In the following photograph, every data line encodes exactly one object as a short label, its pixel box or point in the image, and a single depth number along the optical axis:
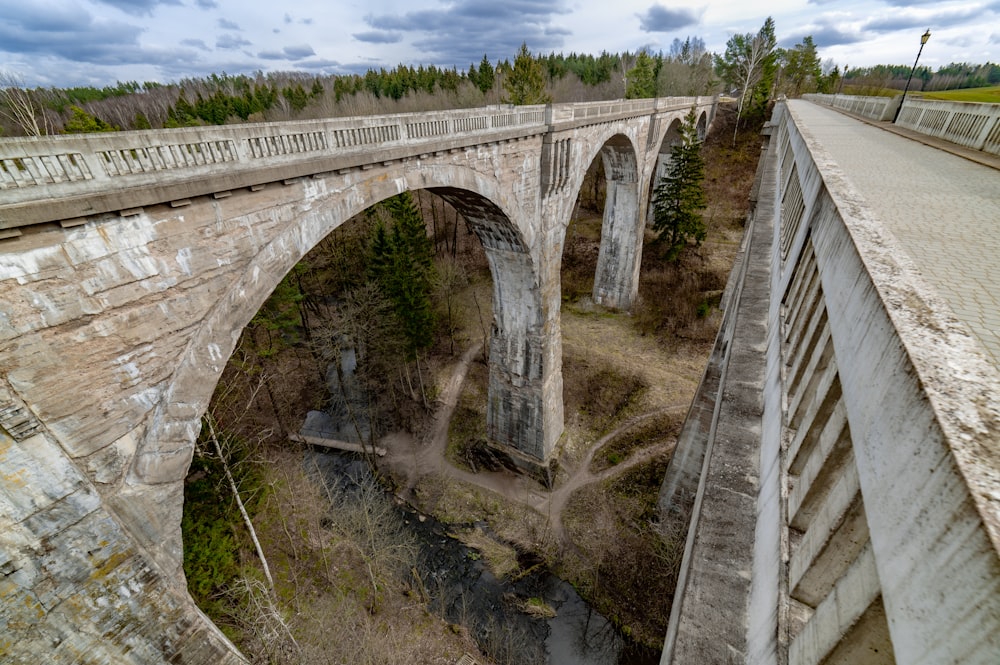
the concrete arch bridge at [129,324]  4.93
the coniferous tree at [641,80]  49.38
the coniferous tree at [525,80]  38.16
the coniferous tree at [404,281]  22.69
